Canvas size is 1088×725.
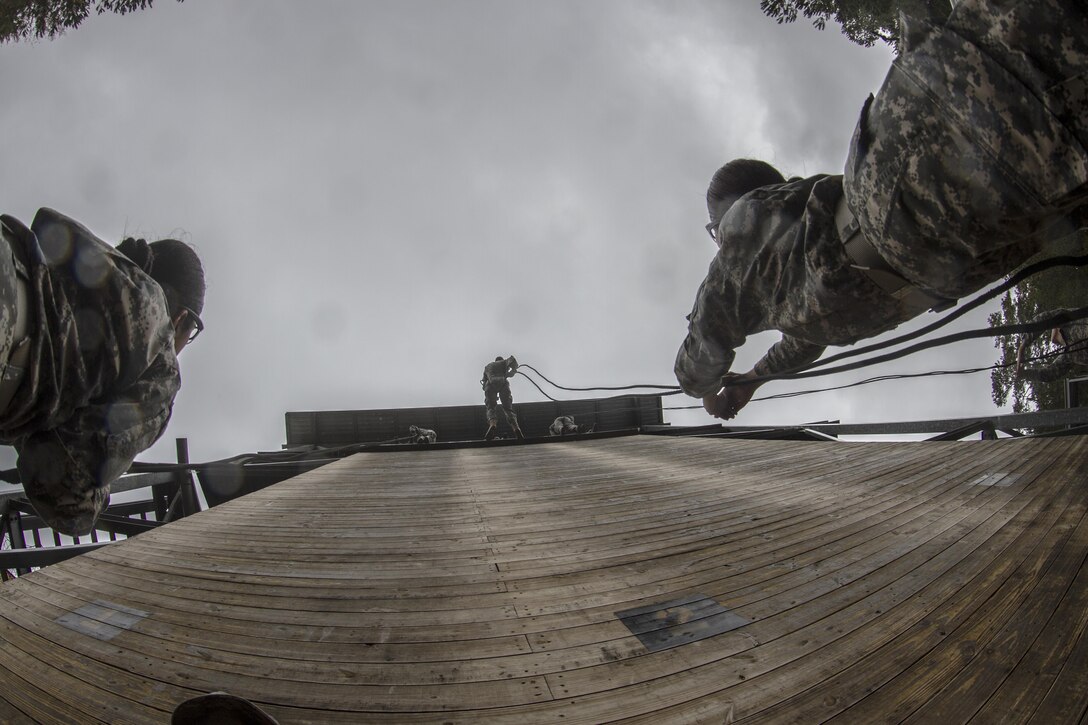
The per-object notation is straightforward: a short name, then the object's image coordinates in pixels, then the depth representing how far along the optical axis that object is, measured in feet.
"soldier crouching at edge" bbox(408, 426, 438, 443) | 36.09
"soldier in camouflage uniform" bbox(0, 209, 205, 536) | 6.18
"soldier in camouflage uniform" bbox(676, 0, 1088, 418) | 3.10
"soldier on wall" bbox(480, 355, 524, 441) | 38.24
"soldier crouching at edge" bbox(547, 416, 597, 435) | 39.11
